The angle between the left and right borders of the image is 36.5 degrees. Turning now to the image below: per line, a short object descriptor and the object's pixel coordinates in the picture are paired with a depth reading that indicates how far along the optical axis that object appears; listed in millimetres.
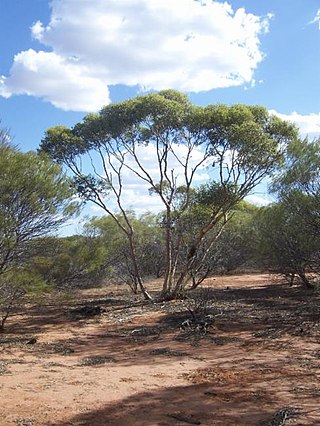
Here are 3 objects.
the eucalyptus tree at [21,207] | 13062
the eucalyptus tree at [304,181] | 17000
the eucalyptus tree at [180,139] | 18906
